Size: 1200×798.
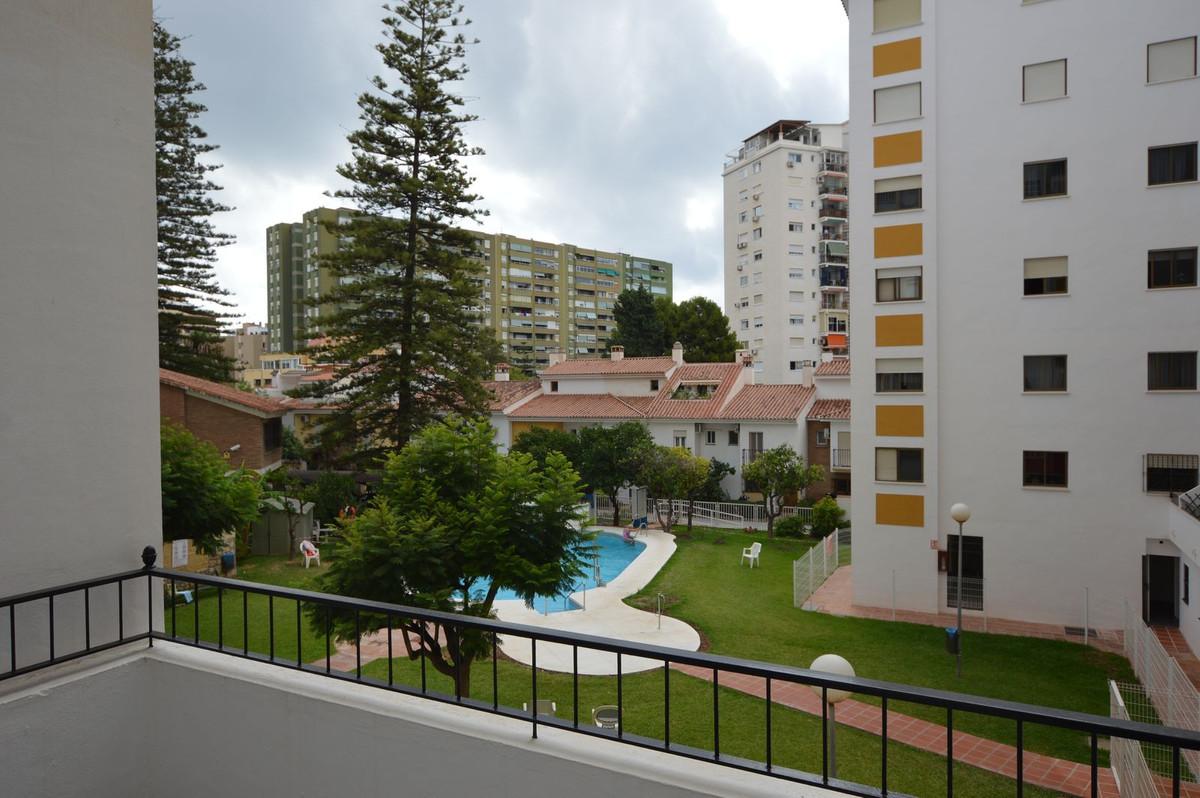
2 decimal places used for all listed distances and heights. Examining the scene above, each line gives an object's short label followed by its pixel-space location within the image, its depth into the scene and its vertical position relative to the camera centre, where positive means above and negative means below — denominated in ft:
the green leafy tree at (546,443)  76.23 -4.87
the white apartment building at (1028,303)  38.01 +5.02
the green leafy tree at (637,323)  135.13 +13.38
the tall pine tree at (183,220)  67.41 +16.86
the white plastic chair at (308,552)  54.85 -11.46
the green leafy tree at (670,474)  69.05 -7.31
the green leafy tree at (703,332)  127.13 +11.08
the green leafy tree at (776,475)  66.64 -7.20
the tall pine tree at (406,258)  65.98 +12.62
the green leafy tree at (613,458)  71.93 -5.98
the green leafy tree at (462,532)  24.84 -4.69
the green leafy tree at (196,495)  37.63 -5.07
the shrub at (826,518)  65.36 -10.79
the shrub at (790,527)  67.15 -11.90
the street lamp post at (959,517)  31.96 -5.30
